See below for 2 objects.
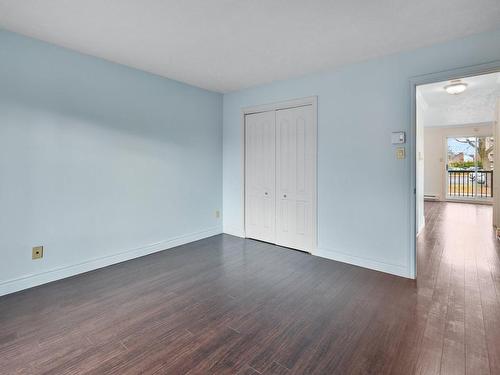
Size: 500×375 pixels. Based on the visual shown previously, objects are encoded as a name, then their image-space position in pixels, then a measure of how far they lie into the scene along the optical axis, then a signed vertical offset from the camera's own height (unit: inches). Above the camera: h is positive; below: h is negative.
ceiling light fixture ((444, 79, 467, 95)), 157.4 +61.6
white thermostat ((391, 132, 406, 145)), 117.7 +23.0
